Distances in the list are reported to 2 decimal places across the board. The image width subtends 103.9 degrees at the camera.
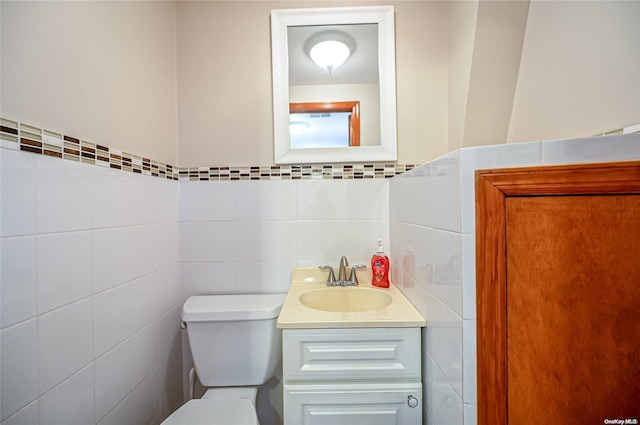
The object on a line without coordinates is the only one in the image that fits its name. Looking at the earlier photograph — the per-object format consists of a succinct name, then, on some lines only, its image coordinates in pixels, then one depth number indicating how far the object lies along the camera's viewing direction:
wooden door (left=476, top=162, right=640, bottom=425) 0.52
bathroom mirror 1.25
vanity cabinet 0.82
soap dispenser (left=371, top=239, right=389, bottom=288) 1.17
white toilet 1.05
